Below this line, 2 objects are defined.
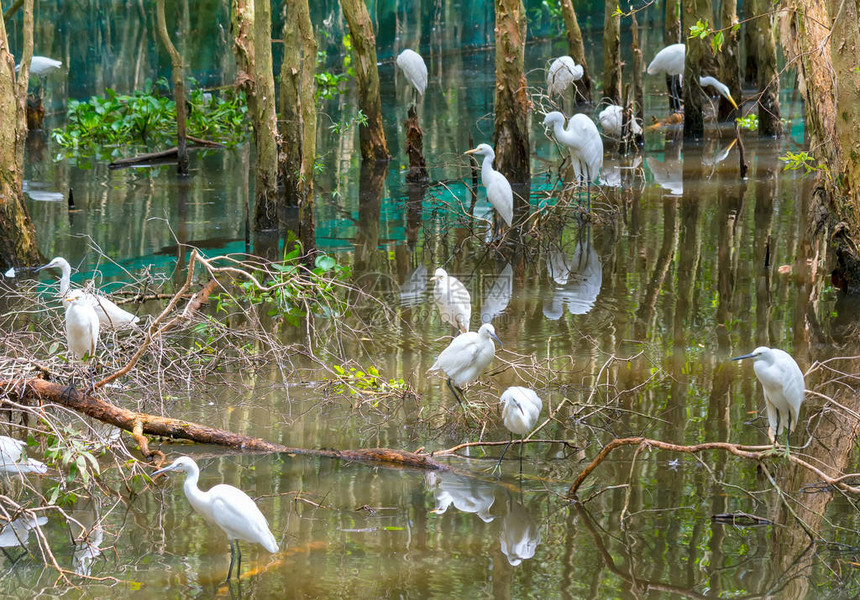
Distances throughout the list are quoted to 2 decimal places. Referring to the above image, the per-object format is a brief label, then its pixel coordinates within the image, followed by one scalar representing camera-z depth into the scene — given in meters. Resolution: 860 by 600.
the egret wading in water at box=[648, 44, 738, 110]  30.05
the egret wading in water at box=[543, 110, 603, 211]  20.28
